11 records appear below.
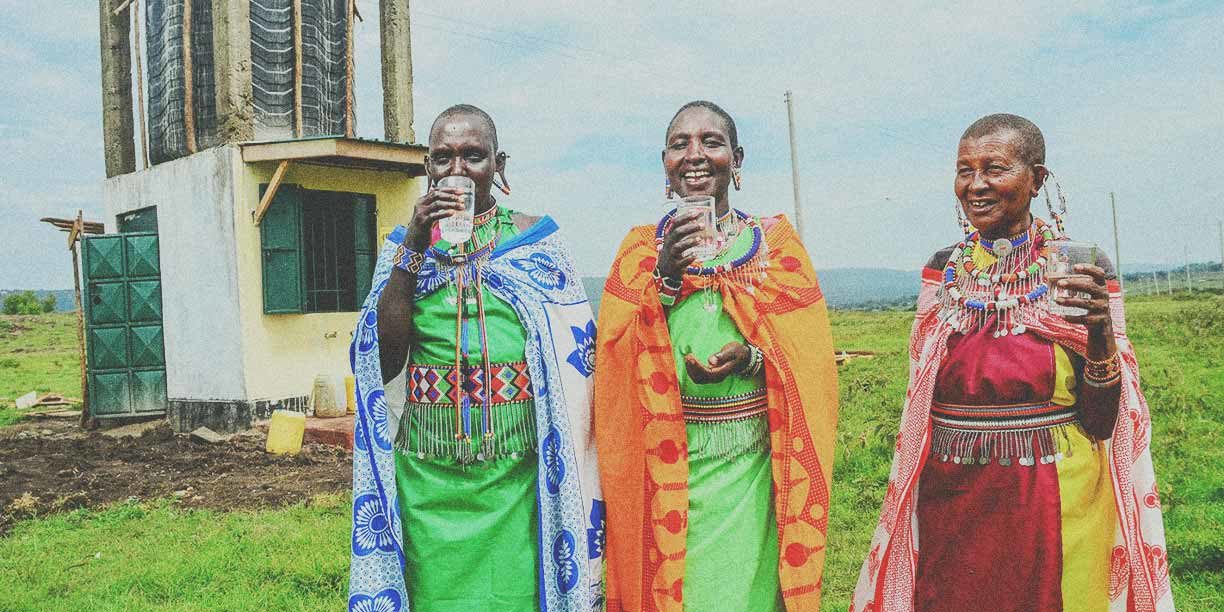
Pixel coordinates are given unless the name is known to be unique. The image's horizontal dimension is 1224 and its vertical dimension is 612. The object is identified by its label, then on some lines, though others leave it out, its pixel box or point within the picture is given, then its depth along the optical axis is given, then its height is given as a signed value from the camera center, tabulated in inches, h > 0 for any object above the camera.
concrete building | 390.3 +59.4
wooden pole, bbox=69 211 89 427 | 435.8 +16.9
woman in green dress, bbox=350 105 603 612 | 112.8 -11.5
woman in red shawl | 101.9 -15.4
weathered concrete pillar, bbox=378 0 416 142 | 439.2 +136.1
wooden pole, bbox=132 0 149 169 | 458.0 +141.2
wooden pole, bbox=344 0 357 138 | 452.8 +142.5
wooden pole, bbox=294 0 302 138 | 421.4 +132.4
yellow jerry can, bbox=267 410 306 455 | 353.4 -34.3
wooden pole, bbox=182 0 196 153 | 416.8 +122.4
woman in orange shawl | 108.0 -11.5
